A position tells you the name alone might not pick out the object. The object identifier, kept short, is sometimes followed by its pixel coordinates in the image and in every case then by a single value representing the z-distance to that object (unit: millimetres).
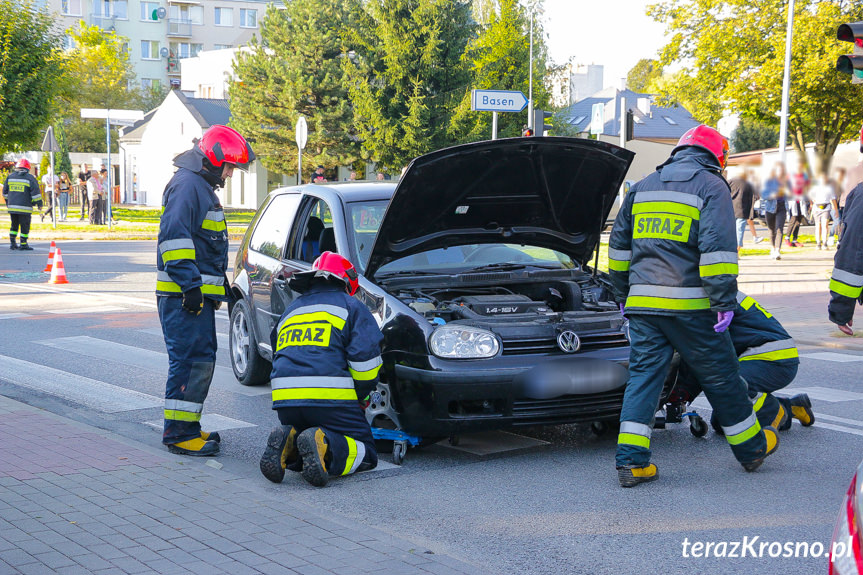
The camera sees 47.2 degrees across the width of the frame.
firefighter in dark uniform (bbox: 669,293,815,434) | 6133
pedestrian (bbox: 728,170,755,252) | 20078
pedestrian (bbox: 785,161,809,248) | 25203
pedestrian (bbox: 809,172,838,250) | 22512
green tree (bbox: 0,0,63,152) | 24953
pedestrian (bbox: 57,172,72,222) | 37281
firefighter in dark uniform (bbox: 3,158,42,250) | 22422
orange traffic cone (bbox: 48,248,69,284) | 16542
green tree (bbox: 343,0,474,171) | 38188
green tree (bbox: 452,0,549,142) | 41688
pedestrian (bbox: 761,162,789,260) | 20859
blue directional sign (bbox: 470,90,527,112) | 16781
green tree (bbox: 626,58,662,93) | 103188
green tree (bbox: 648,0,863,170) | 32781
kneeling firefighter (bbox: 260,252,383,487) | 5449
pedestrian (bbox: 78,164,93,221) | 35594
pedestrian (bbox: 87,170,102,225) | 32534
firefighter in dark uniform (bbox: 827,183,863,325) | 7734
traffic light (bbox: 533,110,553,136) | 18469
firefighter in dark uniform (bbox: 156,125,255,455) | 6035
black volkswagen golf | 5785
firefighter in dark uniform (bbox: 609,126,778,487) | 5238
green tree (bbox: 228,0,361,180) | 41656
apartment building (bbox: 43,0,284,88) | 86875
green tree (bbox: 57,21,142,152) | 66562
